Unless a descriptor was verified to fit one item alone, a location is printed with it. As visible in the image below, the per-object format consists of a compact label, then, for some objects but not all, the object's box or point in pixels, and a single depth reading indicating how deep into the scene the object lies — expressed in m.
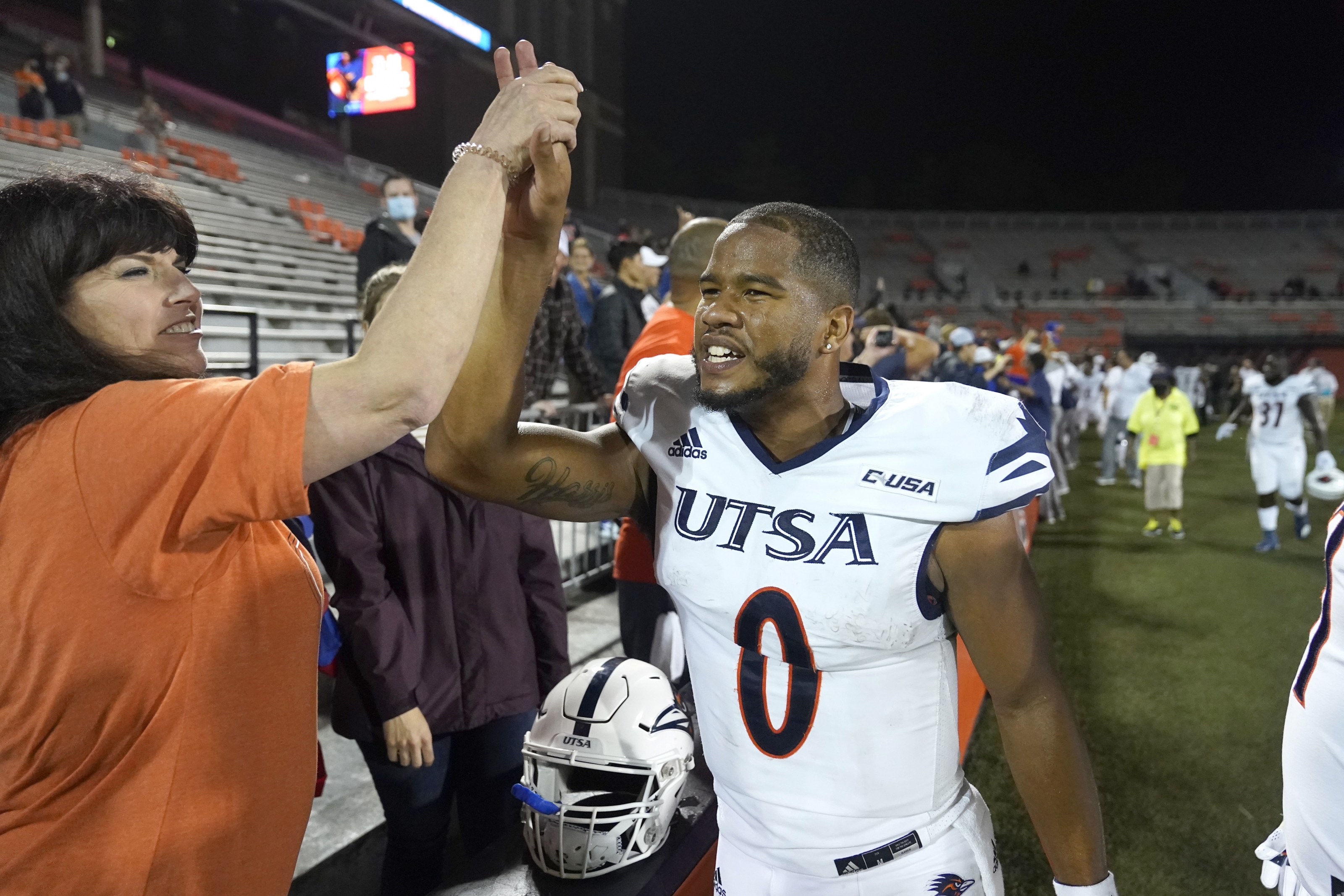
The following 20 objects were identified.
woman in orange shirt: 1.13
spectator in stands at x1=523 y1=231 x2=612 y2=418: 4.81
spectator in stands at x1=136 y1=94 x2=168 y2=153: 14.16
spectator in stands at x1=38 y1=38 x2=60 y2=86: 12.36
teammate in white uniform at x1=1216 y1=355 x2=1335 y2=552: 8.84
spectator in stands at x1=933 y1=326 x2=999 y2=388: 7.93
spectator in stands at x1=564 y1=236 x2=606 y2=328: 6.96
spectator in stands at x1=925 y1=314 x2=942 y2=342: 10.96
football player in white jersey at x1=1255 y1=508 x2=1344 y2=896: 1.64
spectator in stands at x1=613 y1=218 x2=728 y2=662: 3.11
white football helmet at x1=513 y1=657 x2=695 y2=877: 2.00
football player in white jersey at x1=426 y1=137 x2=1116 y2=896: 1.53
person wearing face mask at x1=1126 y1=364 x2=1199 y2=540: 9.50
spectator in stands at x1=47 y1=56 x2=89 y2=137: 12.43
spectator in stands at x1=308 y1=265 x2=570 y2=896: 2.32
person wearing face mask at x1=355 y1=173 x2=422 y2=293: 5.09
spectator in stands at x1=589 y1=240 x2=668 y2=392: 6.09
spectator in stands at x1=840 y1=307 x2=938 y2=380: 4.52
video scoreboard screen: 19.45
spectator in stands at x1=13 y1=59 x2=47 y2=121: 12.03
